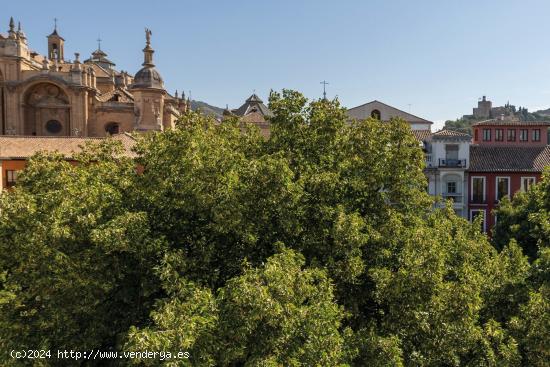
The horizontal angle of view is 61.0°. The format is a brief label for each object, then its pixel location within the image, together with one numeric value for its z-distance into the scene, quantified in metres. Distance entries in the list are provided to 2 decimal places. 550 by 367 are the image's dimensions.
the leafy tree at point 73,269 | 12.07
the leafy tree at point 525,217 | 23.61
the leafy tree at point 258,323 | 9.77
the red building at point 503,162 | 41.72
